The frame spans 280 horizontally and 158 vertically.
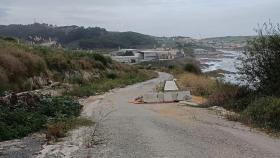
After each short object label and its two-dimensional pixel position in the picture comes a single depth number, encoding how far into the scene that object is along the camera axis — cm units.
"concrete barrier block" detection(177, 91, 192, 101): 1703
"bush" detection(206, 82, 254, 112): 1363
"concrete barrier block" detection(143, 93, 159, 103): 1719
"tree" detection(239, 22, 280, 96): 1348
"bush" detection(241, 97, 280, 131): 1066
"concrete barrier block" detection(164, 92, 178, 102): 1701
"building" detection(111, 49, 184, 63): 8562
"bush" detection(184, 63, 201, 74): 5272
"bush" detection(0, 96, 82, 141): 981
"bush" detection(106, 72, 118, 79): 3531
